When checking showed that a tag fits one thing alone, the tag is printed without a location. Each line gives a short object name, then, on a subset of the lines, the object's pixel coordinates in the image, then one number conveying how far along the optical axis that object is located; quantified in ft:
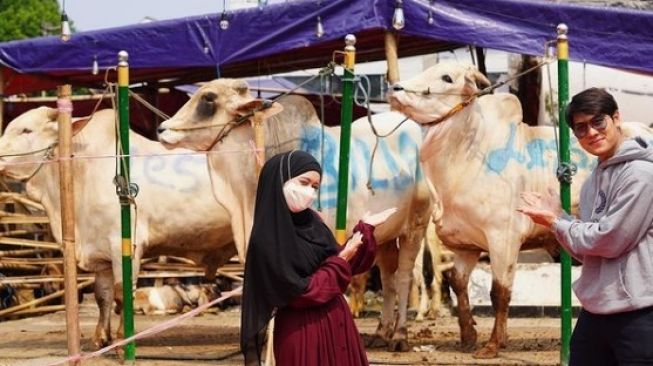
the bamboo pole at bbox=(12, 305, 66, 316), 52.29
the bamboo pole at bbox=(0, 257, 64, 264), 53.83
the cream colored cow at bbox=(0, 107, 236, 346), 40.32
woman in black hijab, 22.53
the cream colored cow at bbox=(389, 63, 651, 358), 35.88
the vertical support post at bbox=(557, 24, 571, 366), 32.35
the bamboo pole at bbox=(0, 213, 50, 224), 54.10
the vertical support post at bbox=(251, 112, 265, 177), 35.19
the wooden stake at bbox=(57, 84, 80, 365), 30.83
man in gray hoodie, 19.67
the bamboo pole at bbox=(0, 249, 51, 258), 54.56
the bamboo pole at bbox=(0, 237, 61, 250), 54.29
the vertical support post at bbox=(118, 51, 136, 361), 34.40
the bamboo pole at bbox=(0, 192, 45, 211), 53.12
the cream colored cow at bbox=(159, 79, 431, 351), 36.42
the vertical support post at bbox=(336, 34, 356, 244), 32.27
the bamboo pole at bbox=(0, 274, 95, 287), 52.13
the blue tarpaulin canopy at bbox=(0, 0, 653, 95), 36.45
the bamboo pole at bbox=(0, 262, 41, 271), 53.57
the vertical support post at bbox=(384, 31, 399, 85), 37.42
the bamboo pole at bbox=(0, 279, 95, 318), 51.47
